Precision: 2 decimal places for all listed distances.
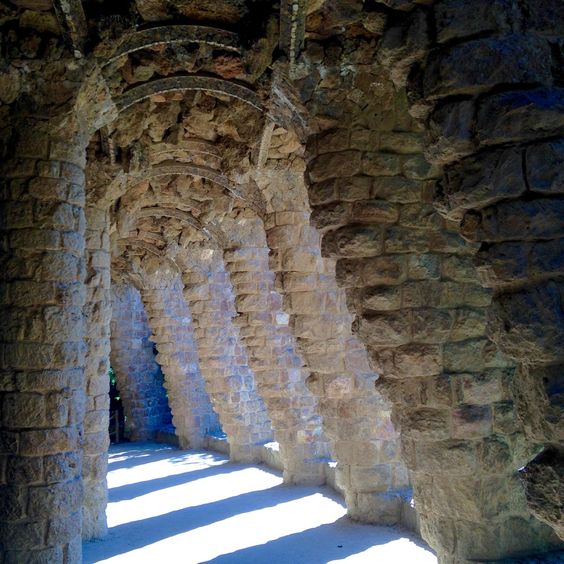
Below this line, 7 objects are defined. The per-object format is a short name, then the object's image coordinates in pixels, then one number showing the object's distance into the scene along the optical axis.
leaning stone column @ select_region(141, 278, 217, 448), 13.47
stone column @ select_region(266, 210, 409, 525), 6.84
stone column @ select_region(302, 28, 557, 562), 4.14
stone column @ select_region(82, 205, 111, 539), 6.49
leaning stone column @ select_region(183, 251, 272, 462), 11.41
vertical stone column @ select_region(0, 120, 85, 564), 4.41
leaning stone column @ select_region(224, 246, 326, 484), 9.09
